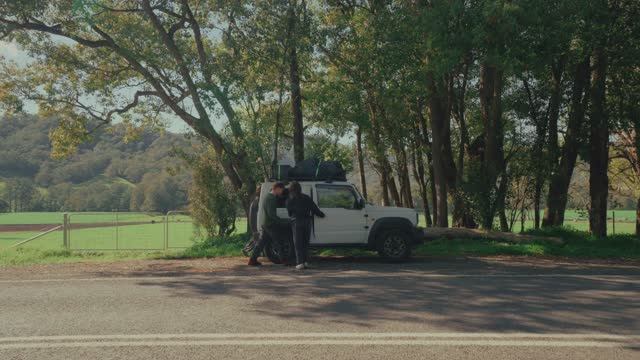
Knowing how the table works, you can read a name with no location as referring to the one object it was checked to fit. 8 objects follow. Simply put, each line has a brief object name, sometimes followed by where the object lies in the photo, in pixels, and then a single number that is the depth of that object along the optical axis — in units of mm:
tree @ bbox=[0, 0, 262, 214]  16250
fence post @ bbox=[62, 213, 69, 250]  17461
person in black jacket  11250
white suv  12266
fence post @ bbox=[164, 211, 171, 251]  20625
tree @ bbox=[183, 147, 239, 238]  22188
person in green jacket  11609
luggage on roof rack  12648
